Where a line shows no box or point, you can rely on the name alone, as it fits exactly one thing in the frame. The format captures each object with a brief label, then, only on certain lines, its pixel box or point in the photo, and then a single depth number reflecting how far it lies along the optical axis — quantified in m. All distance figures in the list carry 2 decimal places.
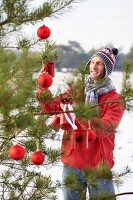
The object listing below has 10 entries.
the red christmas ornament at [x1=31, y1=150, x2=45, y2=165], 3.37
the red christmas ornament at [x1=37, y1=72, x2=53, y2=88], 3.02
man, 3.67
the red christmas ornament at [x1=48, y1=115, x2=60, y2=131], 3.48
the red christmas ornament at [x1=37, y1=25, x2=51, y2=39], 3.39
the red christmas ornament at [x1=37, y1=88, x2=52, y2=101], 3.09
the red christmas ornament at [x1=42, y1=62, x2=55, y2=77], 3.54
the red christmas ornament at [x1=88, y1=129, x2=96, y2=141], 3.64
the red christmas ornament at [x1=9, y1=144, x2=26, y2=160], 3.10
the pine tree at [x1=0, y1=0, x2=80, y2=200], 2.52
